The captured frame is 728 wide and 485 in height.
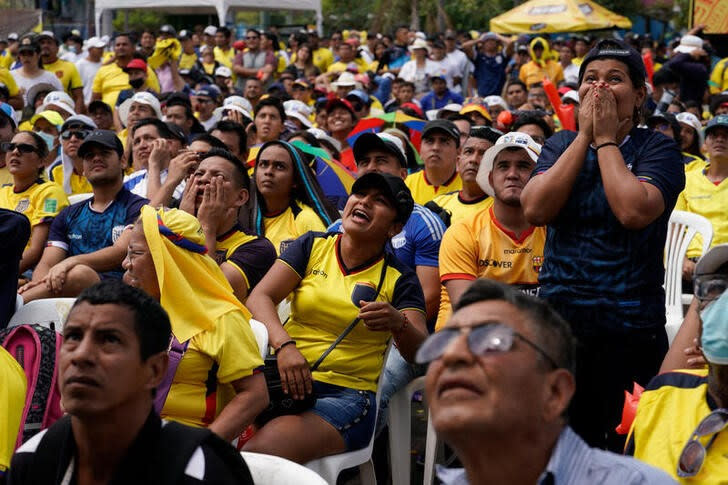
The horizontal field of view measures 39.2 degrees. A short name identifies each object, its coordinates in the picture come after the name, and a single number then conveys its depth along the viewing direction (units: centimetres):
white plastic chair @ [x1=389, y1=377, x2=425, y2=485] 459
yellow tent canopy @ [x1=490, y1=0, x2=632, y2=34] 2175
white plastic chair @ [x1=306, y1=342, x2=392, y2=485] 404
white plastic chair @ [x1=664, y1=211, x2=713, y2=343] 598
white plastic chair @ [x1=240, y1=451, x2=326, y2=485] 289
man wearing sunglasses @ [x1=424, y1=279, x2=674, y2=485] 206
